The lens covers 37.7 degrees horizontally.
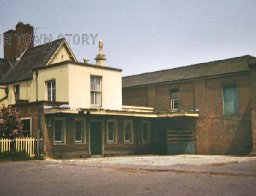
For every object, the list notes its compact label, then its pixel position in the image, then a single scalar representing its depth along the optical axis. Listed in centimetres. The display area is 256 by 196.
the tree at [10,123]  2359
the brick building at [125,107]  2498
